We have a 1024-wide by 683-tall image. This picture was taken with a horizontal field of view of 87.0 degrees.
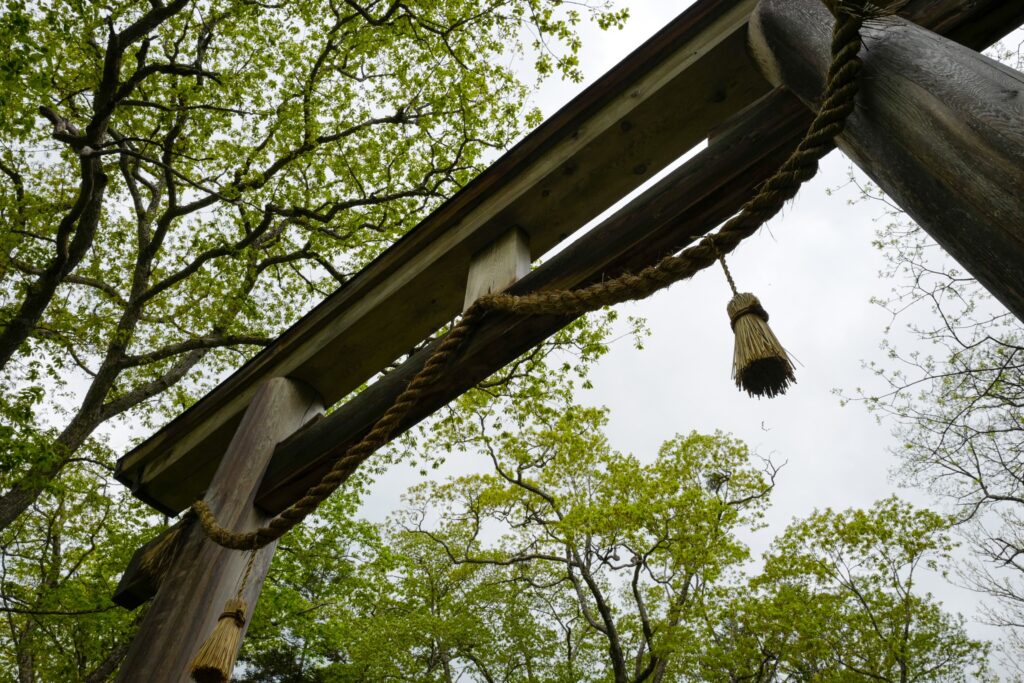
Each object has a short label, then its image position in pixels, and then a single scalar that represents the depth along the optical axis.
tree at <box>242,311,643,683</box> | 7.71
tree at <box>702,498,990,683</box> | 10.82
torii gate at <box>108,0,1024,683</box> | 0.93
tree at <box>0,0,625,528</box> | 6.15
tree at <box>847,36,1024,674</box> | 5.94
